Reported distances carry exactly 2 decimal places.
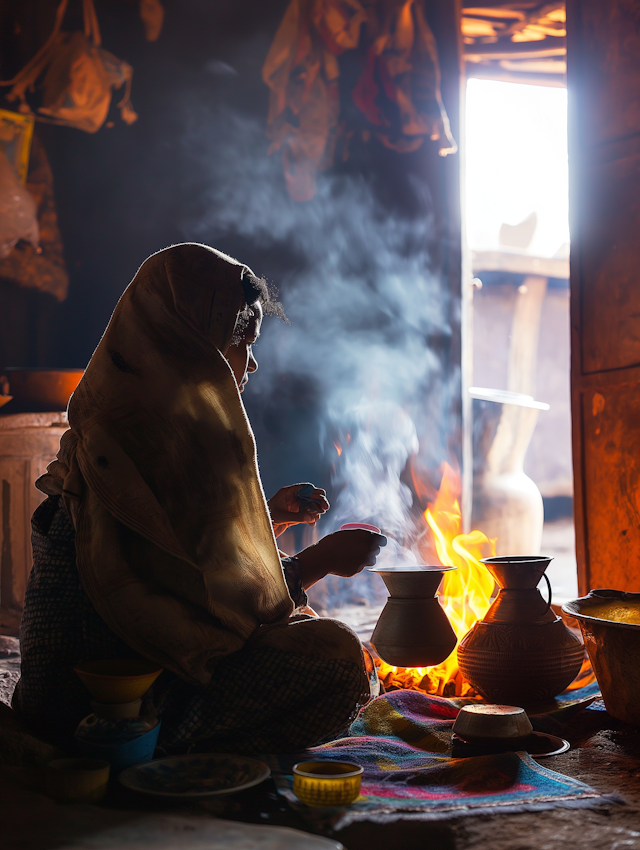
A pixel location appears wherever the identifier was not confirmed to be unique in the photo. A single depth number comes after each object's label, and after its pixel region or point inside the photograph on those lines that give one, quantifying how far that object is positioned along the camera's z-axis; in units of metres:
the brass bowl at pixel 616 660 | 2.80
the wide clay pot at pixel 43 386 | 5.67
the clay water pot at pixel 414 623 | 3.36
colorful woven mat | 1.99
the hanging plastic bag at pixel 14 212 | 6.16
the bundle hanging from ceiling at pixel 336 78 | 7.18
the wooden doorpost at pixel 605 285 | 4.25
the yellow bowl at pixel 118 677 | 2.01
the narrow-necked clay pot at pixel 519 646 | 3.30
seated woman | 2.13
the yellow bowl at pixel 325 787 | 1.95
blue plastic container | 2.03
